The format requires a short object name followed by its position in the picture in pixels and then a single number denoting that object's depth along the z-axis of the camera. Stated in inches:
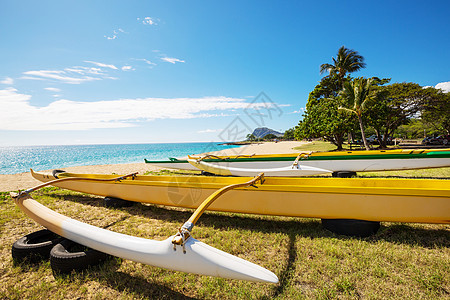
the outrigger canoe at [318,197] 90.0
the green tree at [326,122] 569.0
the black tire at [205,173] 292.3
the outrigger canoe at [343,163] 201.6
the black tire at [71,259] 77.7
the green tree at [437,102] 612.1
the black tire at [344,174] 215.8
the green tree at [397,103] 581.6
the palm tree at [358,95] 517.3
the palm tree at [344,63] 851.4
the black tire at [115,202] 155.4
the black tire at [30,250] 87.5
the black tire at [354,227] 96.6
